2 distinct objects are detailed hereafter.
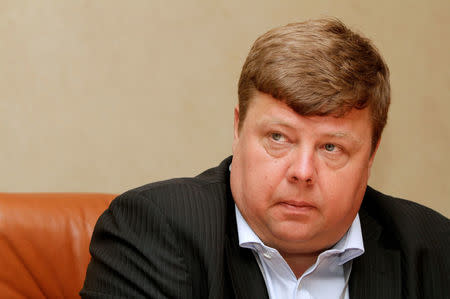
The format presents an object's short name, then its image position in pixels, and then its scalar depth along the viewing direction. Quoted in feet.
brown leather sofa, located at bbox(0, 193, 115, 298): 9.05
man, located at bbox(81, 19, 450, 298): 8.62
